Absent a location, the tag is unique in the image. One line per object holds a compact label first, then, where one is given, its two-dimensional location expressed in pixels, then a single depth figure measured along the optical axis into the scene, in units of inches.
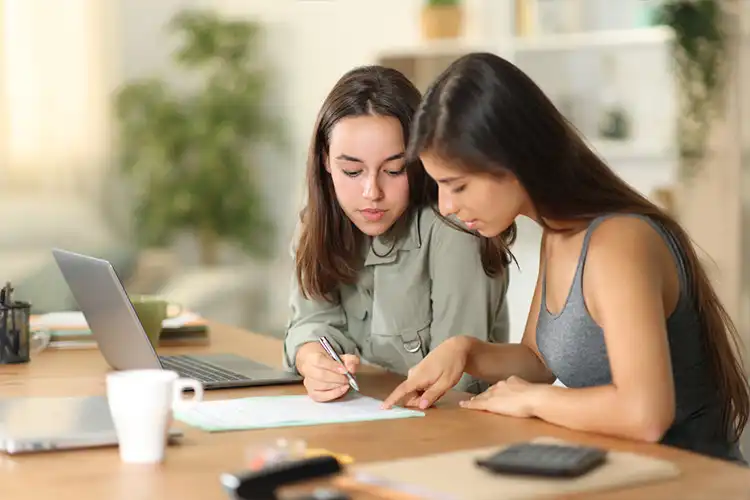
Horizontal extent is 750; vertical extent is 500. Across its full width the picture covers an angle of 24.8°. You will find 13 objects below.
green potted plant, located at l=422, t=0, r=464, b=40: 224.7
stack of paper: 121.1
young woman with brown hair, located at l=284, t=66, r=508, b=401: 102.7
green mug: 116.2
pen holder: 110.7
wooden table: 73.4
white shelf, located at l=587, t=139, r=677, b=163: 197.4
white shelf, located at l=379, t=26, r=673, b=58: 193.2
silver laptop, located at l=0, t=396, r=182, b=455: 81.3
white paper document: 87.0
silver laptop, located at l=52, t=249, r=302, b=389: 97.8
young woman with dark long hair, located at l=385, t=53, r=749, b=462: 83.3
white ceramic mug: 77.2
